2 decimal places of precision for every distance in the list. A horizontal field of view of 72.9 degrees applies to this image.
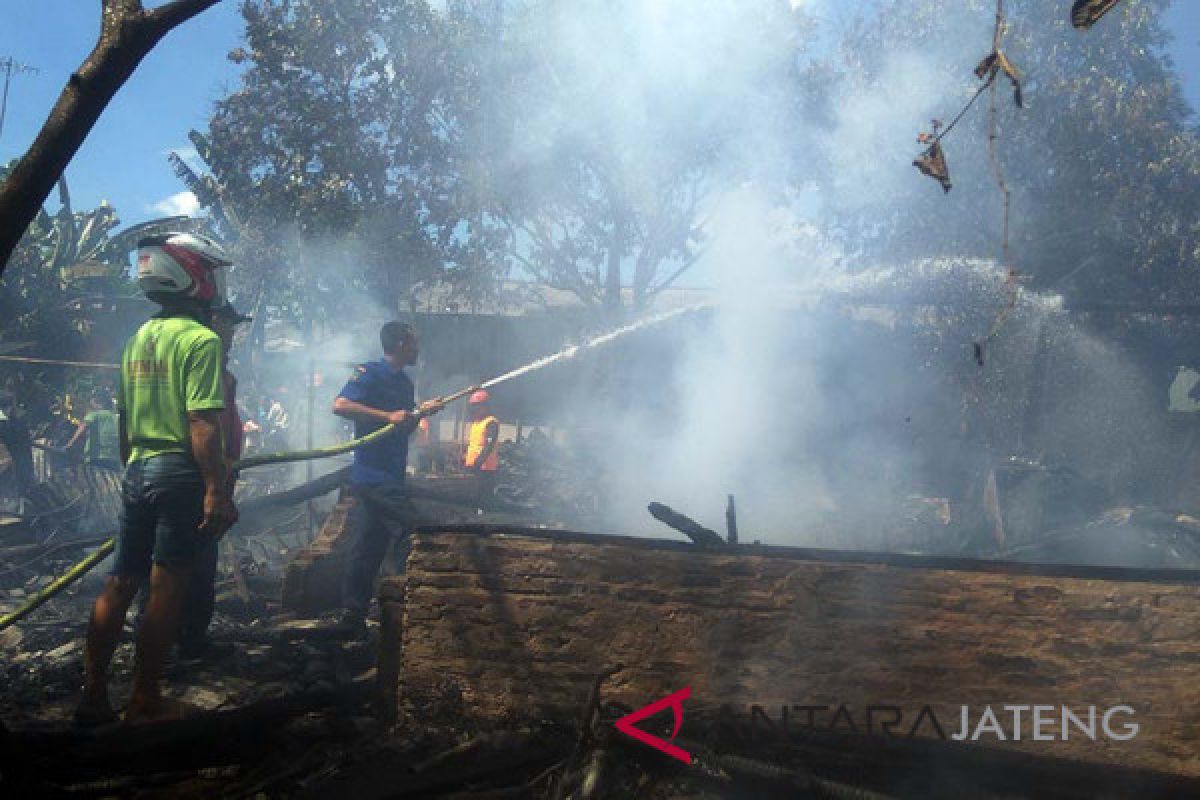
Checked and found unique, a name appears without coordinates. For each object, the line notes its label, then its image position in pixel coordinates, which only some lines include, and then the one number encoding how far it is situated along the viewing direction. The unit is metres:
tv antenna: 21.86
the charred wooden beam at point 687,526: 3.14
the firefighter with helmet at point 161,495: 3.15
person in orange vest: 9.40
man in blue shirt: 4.85
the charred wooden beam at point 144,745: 2.78
